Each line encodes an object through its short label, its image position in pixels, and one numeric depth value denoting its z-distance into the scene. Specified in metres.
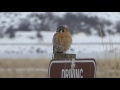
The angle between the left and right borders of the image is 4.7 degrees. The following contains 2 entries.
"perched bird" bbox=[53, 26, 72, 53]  11.04
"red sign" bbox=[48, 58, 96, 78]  10.68
